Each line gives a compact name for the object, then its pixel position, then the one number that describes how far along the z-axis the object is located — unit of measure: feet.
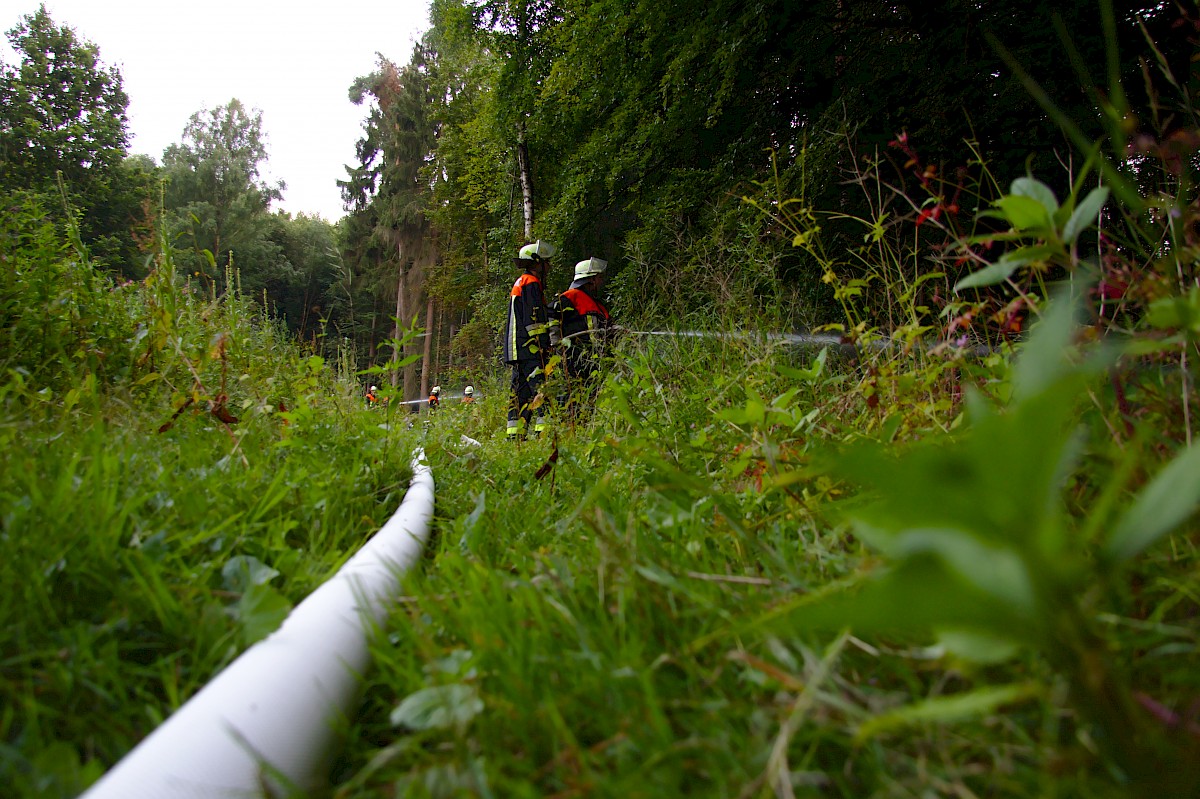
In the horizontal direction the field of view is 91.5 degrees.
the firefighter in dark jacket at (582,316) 15.49
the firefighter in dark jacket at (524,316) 24.54
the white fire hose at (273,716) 2.25
